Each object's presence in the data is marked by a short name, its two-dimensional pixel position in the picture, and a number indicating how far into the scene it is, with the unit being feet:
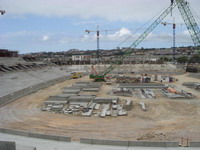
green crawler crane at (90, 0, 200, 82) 171.32
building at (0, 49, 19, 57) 230.93
